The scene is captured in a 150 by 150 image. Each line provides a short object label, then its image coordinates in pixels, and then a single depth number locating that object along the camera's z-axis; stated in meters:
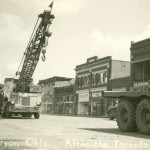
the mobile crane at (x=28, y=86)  24.14
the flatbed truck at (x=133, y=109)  12.13
